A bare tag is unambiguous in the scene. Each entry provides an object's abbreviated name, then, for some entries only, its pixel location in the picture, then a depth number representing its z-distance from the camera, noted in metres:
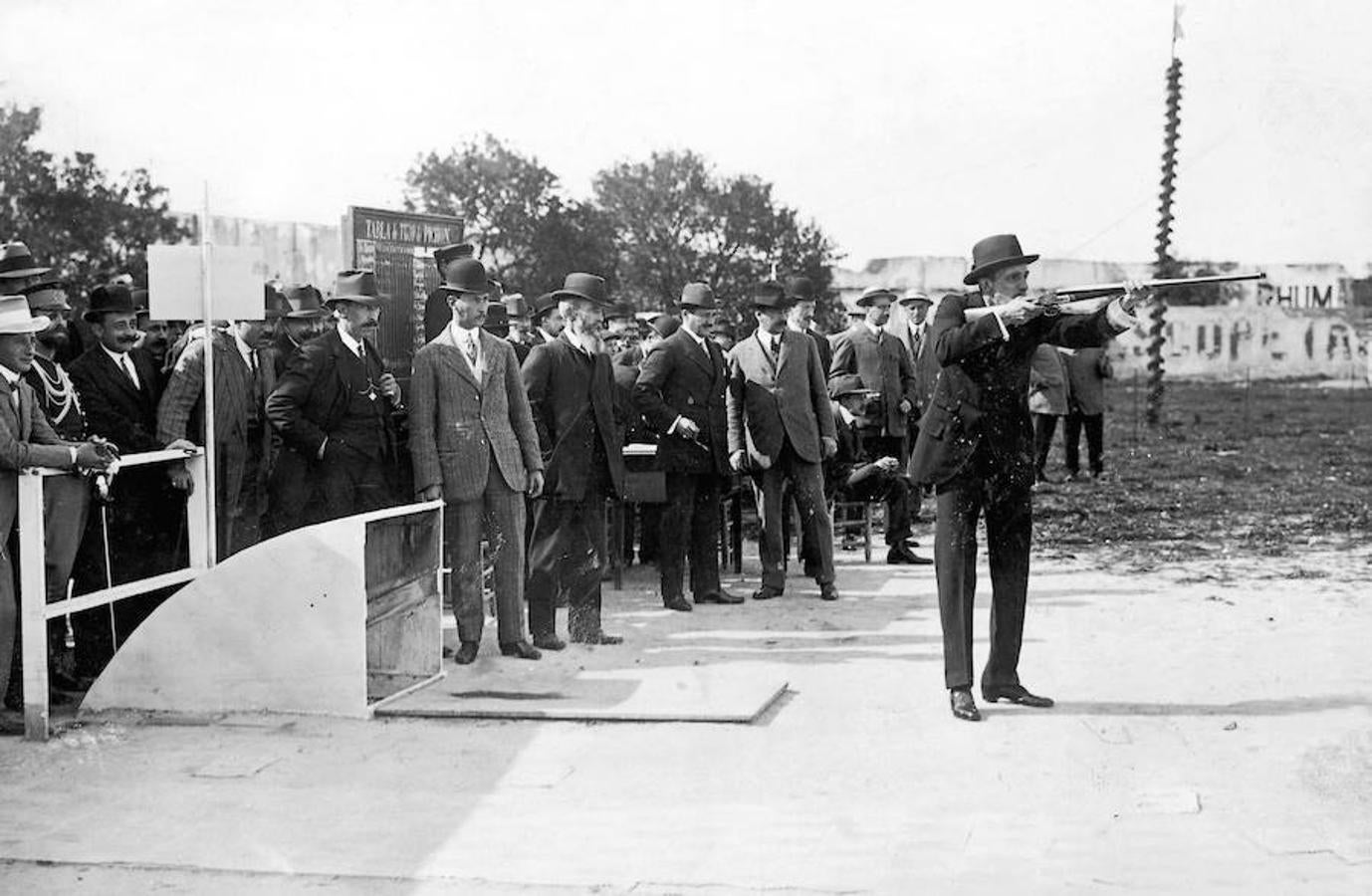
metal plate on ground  7.55
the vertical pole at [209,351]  8.50
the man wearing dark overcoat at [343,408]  9.25
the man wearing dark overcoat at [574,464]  9.51
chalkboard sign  10.77
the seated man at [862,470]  13.12
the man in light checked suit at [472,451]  9.09
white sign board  8.82
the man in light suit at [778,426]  11.39
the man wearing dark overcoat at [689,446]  11.01
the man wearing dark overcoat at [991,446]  7.74
